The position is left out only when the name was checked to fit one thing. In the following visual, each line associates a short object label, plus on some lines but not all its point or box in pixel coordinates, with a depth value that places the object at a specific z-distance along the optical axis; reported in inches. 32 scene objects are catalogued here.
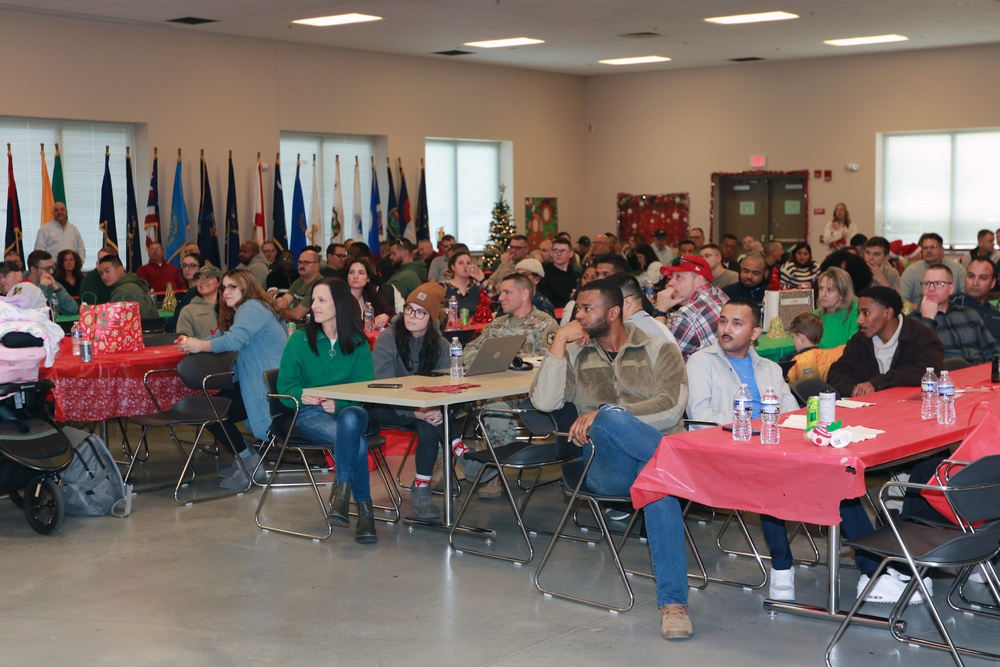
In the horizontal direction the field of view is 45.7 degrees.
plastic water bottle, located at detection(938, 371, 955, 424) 176.6
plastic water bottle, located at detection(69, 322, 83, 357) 271.9
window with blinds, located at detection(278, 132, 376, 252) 605.9
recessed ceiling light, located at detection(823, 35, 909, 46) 596.3
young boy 254.2
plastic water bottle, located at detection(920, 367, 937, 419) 184.4
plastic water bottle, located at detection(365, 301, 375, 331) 329.1
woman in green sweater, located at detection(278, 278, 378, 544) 221.8
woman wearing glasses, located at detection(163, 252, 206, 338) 374.0
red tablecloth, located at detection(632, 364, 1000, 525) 151.3
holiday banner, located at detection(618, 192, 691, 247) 735.1
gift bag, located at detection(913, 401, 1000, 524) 157.9
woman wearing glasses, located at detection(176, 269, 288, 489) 262.2
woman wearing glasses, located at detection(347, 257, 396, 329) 324.2
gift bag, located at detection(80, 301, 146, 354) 270.2
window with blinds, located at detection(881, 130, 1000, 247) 647.8
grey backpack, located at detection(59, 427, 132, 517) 241.8
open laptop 235.8
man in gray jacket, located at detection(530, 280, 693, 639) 177.9
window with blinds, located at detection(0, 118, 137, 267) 508.7
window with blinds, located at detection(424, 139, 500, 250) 685.3
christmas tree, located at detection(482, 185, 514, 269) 601.6
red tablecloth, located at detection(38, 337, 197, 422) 257.1
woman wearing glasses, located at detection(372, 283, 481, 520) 243.3
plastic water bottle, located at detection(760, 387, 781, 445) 159.8
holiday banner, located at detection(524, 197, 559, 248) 729.6
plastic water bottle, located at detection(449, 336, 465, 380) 236.1
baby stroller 228.2
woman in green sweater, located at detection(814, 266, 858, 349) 279.4
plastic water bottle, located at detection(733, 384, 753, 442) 163.6
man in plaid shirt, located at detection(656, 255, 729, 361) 256.8
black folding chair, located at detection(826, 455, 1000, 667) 145.2
